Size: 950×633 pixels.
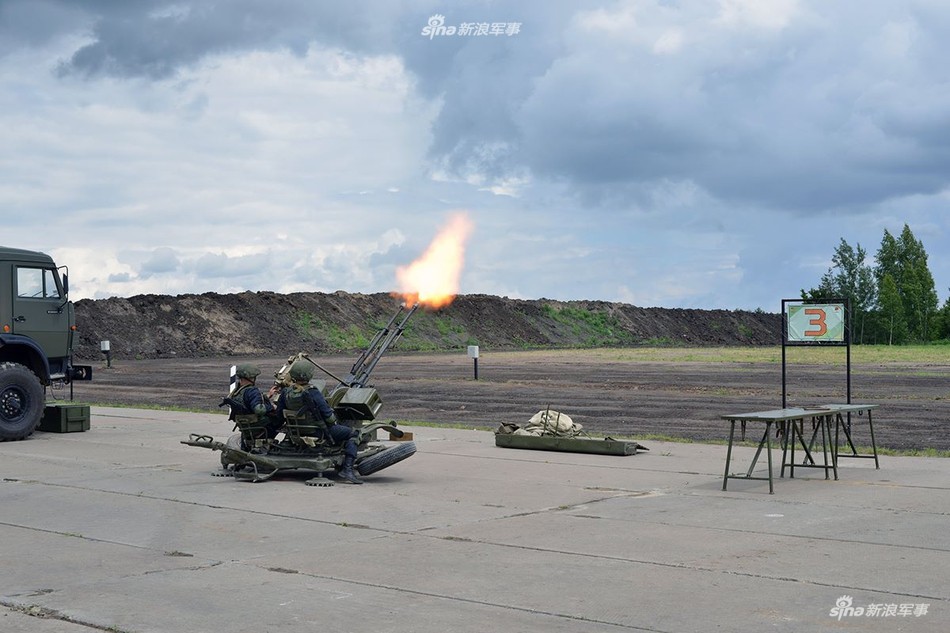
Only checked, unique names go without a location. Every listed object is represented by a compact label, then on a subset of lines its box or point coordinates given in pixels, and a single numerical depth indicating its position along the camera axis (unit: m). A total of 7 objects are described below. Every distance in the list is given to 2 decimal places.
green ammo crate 20.69
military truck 19.05
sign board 18.27
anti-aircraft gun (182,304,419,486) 13.72
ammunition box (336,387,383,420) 14.63
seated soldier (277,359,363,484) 13.46
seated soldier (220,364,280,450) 13.76
